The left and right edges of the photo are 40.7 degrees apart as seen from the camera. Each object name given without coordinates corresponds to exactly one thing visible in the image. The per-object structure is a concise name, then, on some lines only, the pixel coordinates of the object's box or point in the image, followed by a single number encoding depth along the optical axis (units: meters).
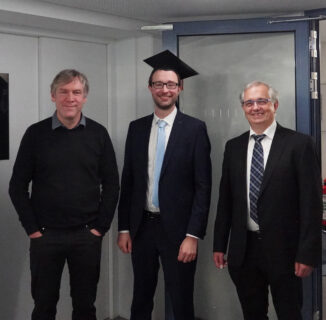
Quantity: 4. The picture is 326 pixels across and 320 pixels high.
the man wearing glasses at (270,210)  1.88
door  2.33
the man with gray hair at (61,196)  2.07
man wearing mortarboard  2.15
